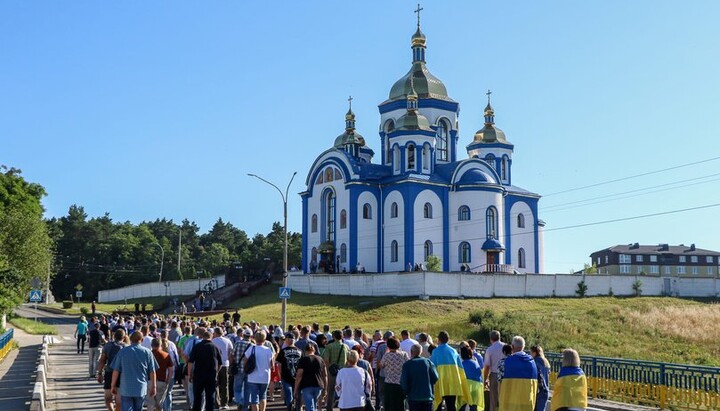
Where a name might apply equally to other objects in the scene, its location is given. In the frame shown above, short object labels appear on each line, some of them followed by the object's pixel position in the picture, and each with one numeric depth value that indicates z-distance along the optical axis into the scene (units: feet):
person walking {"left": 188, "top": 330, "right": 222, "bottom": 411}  45.70
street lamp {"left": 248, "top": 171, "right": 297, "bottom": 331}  108.78
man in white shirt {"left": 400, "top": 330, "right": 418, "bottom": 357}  47.96
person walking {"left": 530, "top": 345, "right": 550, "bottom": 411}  40.75
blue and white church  197.98
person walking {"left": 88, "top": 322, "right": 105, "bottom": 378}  74.74
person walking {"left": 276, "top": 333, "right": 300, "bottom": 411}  47.88
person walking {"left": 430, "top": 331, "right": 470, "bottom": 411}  41.37
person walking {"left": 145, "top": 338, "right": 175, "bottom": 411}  44.34
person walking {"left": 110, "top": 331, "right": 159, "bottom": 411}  39.11
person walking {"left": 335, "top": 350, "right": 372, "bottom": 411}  39.70
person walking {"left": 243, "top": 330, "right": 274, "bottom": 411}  45.91
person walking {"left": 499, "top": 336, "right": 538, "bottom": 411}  37.17
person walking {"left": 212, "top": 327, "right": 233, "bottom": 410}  51.93
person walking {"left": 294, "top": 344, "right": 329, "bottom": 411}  43.39
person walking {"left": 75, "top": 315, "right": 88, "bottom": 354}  98.10
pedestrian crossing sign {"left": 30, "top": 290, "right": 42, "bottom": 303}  121.19
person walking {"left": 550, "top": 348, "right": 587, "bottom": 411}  33.17
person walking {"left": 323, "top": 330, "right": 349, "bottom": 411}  48.24
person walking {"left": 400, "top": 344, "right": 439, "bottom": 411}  38.58
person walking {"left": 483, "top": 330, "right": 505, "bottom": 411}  44.44
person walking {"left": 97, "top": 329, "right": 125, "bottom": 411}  45.34
